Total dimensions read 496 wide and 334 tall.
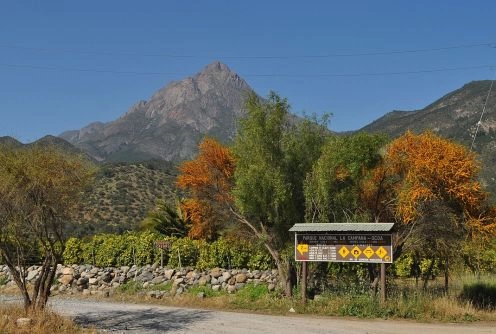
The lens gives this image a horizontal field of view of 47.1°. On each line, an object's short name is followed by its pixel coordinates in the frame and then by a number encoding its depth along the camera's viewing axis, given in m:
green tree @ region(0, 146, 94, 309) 14.99
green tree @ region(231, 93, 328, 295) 21.16
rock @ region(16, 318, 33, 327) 13.66
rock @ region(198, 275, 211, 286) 25.38
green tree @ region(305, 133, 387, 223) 20.75
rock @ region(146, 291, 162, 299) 23.60
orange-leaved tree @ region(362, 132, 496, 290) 20.12
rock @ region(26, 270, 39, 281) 29.13
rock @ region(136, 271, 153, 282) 27.36
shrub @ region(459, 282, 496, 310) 20.65
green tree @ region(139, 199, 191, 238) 31.93
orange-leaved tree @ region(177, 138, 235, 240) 24.09
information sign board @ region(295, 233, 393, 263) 18.95
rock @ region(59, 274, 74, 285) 28.11
